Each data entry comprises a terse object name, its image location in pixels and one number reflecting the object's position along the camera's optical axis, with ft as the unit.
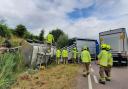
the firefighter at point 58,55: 32.16
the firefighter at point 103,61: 16.46
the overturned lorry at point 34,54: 23.77
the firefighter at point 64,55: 34.00
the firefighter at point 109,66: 17.10
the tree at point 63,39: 71.93
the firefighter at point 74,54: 35.53
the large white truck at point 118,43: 28.94
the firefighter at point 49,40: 25.53
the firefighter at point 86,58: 19.32
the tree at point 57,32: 98.13
